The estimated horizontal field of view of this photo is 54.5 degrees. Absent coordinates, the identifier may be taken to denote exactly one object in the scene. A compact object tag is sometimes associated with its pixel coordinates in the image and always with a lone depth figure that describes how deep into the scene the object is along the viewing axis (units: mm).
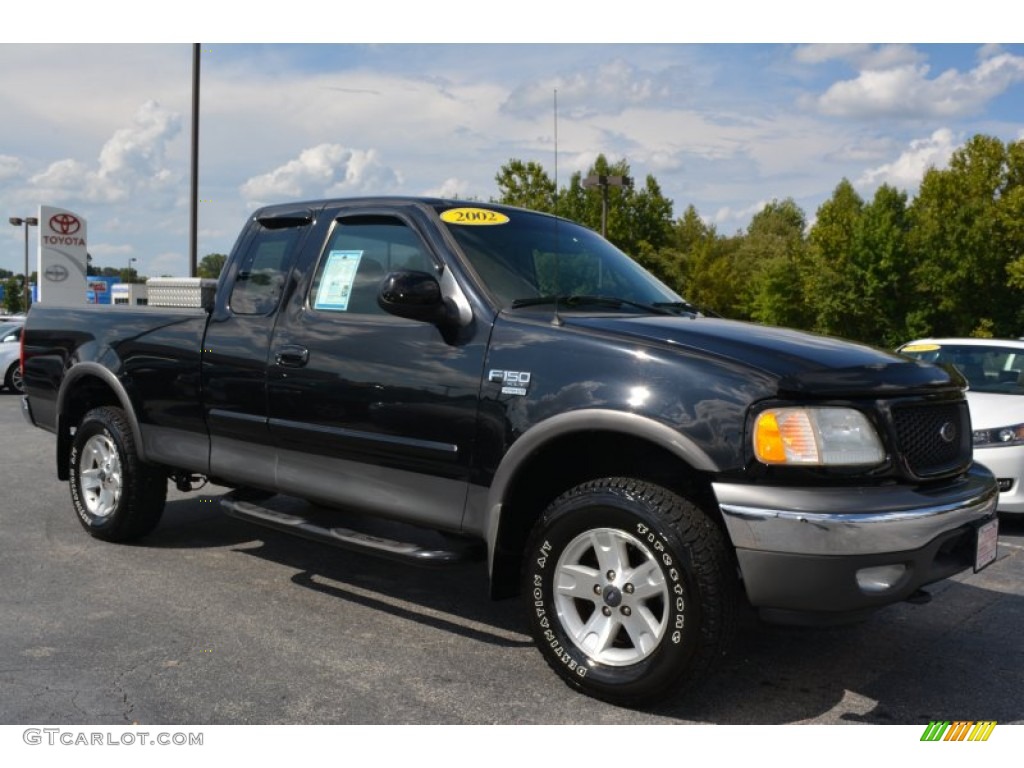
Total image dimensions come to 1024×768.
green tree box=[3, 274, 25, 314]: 106062
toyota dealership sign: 25469
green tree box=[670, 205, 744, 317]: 74188
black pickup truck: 3434
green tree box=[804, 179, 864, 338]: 60125
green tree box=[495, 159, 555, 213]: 43750
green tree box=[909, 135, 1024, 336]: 55531
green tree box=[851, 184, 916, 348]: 58750
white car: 7156
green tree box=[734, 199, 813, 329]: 65938
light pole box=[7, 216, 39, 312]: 61206
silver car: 18938
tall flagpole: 18000
